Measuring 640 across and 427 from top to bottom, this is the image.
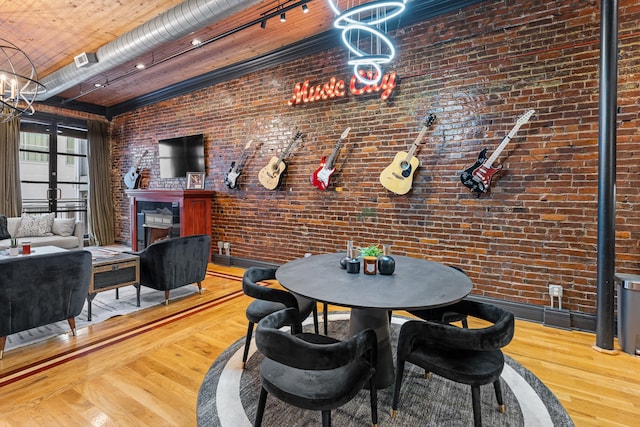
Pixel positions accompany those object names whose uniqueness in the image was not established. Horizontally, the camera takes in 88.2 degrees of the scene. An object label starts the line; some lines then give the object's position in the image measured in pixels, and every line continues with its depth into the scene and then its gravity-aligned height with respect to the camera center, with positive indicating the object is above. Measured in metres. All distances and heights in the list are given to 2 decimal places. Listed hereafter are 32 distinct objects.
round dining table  1.62 -0.45
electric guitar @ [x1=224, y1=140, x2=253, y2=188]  5.42 +0.63
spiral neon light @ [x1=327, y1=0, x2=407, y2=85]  2.05 +1.32
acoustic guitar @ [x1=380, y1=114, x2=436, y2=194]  3.76 +0.43
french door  6.90 +0.91
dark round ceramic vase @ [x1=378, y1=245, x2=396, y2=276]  2.09 -0.38
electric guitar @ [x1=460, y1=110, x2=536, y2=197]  3.30 +0.36
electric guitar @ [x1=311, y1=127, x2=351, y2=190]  4.37 +0.49
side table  3.31 -0.68
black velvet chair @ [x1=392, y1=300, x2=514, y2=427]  1.55 -0.77
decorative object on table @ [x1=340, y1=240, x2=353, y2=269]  2.23 -0.35
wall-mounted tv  6.06 +0.99
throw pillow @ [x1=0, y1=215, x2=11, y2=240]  5.34 -0.34
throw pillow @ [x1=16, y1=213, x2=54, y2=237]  5.63 -0.31
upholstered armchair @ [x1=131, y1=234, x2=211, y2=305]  3.58 -0.62
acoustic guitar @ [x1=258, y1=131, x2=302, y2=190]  4.86 +0.55
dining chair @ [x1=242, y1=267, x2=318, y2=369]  2.14 -0.62
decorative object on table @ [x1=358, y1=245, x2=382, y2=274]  2.09 -0.37
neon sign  3.98 +1.54
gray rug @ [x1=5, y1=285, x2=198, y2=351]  2.89 -1.09
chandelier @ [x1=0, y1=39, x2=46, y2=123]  3.10 +2.25
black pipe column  2.61 +0.27
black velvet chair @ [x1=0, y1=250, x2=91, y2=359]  2.46 -0.65
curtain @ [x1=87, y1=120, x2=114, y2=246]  7.51 +0.47
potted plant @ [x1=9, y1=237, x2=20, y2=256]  3.68 -0.47
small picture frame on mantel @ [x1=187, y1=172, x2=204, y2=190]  6.05 +0.49
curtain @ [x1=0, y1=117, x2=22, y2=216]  6.28 +0.76
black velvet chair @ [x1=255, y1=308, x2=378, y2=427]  1.35 -0.80
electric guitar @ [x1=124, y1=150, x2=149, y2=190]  7.21 +0.69
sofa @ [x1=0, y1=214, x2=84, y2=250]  5.49 -0.41
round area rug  1.81 -1.17
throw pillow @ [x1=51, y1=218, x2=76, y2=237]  5.87 -0.34
